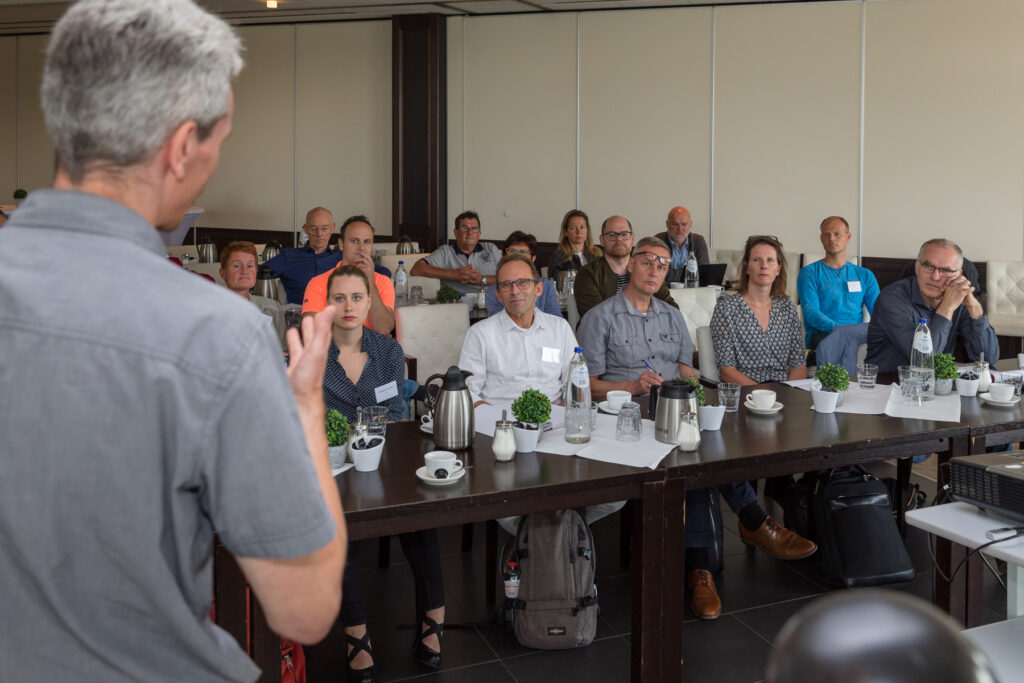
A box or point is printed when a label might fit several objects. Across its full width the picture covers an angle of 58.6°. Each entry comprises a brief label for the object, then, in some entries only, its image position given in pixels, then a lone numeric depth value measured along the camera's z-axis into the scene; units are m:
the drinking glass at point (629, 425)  2.84
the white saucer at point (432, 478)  2.37
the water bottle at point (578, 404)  2.80
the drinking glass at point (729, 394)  3.21
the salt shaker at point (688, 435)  2.71
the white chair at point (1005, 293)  6.90
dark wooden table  2.25
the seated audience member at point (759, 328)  4.21
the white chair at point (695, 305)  5.52
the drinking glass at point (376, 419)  2.69
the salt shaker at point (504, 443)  2.60
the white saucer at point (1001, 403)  3.37
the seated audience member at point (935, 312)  3.98
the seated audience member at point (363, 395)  2.81
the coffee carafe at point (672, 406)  2.77
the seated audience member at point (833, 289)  5.92
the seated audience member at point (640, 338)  3.99
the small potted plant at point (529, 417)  2.70
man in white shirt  3.77
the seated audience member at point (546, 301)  5.45
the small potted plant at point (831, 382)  3.27
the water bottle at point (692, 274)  6.85
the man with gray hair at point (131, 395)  0.82
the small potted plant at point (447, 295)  5.55
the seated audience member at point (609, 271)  5.48
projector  2.08
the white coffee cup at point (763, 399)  3.24
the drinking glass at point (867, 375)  3.61
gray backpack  2.98
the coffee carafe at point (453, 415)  2.71
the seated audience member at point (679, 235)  7.46
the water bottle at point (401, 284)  6.67
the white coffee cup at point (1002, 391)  3.36
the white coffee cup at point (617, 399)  3.21
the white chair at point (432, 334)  4.74
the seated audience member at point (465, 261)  6.86
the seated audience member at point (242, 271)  4.96
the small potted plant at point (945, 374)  3.47
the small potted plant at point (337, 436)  2.49
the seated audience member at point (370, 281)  4.59
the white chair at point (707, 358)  4.40
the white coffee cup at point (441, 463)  2.39
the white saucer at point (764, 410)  3.23
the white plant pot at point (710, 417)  2.97
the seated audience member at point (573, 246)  7.26
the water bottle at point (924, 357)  3.43
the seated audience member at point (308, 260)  6.14
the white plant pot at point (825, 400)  3.25
